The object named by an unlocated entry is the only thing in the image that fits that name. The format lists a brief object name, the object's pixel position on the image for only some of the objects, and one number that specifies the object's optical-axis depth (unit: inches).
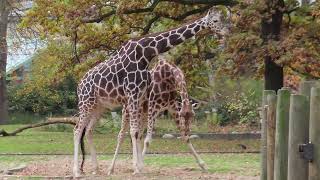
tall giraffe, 1037.2
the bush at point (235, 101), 2273.6
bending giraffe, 1083.3
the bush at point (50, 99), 2822.3
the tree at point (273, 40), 1492.4
